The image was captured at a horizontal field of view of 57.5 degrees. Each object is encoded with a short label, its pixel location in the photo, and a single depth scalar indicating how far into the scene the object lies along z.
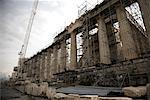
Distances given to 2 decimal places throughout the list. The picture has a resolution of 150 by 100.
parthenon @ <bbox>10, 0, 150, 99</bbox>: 12.55
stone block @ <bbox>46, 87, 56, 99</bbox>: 8.78
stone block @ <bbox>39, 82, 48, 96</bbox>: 10.66
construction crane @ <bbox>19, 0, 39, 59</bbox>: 57.84
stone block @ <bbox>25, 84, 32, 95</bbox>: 14.41
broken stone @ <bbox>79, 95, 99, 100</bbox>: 5.32
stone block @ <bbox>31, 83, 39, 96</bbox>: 12.14
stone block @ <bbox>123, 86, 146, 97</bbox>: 5.75
